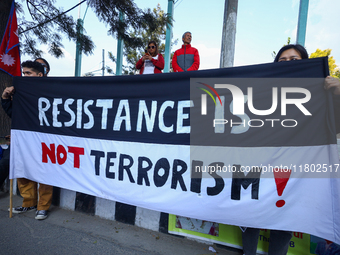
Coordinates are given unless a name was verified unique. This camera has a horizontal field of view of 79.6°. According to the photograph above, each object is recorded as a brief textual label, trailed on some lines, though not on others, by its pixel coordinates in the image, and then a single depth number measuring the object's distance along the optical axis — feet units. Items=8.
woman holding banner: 5.25
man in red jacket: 12.78
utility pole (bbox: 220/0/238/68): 15.20
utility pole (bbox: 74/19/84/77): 17.08
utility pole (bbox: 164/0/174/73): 20.79
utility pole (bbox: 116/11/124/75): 22.93
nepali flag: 10.39
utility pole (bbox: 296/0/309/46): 14.27
